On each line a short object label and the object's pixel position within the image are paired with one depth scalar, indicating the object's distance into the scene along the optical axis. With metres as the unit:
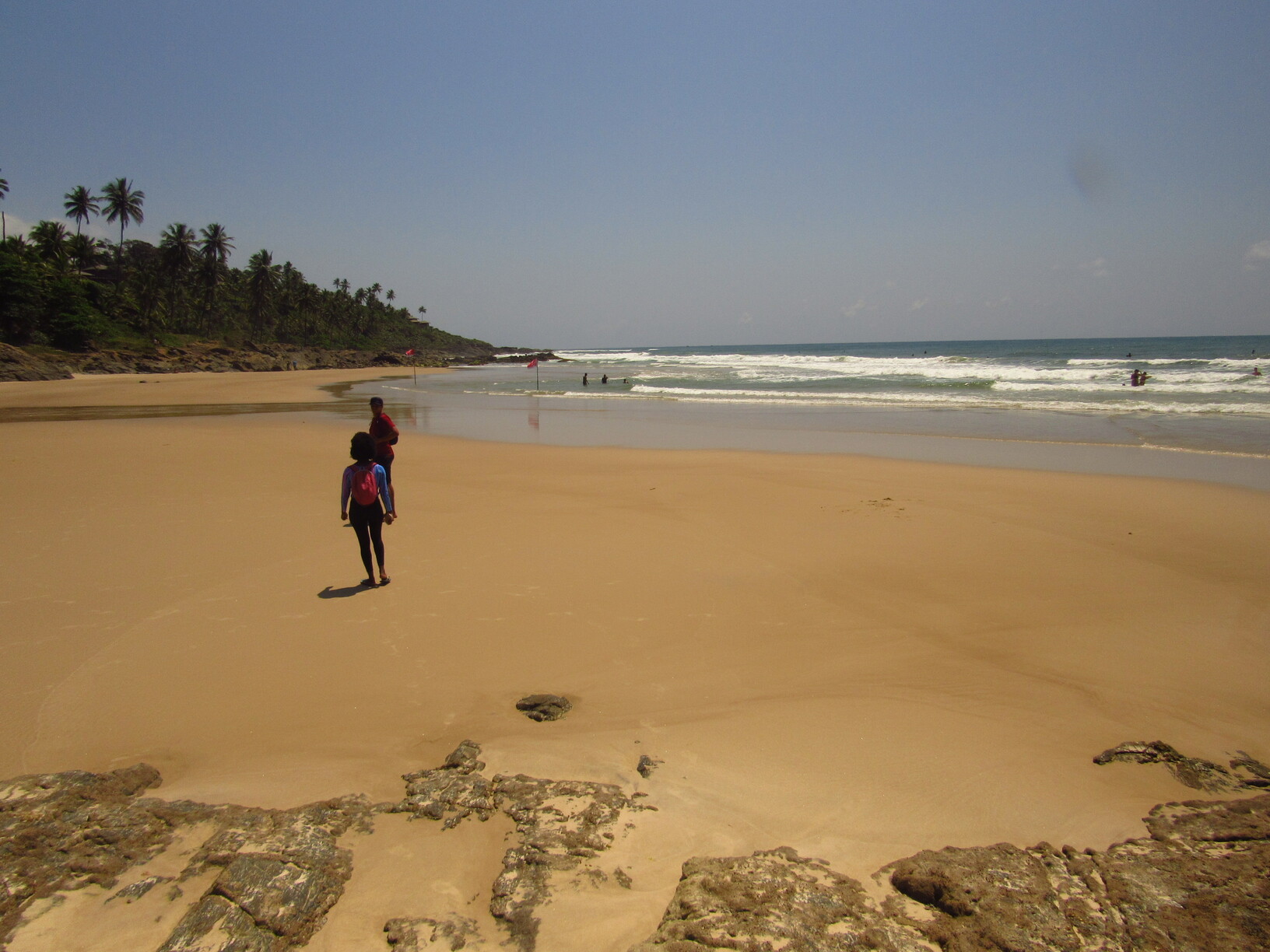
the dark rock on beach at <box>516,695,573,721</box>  4.01
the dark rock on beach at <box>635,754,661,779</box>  3.38
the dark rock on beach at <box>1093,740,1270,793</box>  3.31
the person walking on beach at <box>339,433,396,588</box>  6.12
